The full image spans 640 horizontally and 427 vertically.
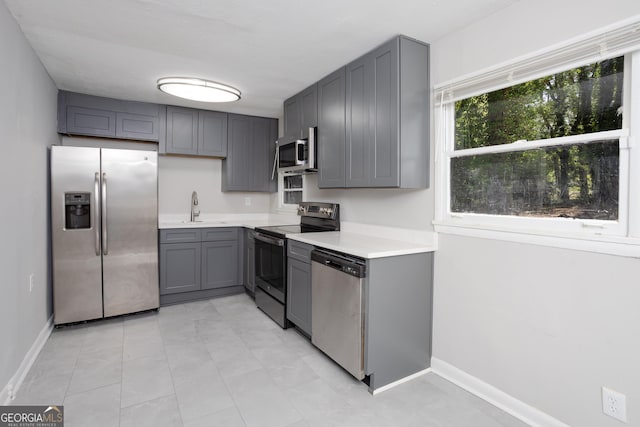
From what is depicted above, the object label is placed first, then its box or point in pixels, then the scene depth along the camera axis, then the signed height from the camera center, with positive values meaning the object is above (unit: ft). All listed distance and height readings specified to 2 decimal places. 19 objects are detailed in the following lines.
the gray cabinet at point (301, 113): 10.59 +3.36
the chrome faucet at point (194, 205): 14.44 +0.26
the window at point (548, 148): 5.01 +1.17
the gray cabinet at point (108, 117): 11.38 +3.43
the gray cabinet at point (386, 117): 7.54 +2.30
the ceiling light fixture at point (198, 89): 10.21 +3.91
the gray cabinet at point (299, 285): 8.99 -2.11
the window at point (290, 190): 14.16 +0.92
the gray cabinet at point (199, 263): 12.34 -2.05
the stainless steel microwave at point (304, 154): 10.52 +1.84
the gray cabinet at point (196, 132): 13.12 +3.24
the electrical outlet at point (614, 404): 4.95 -2.97
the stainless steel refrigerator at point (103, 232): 9.98 -0.66
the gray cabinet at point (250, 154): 14.37 +2.53
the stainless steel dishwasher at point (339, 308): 6.95 -2.25
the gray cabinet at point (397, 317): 6.91 -2.36
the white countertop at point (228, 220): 13.02 -0.44
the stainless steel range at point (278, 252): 10.27 -1.37
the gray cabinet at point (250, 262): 12.64 -2.02
